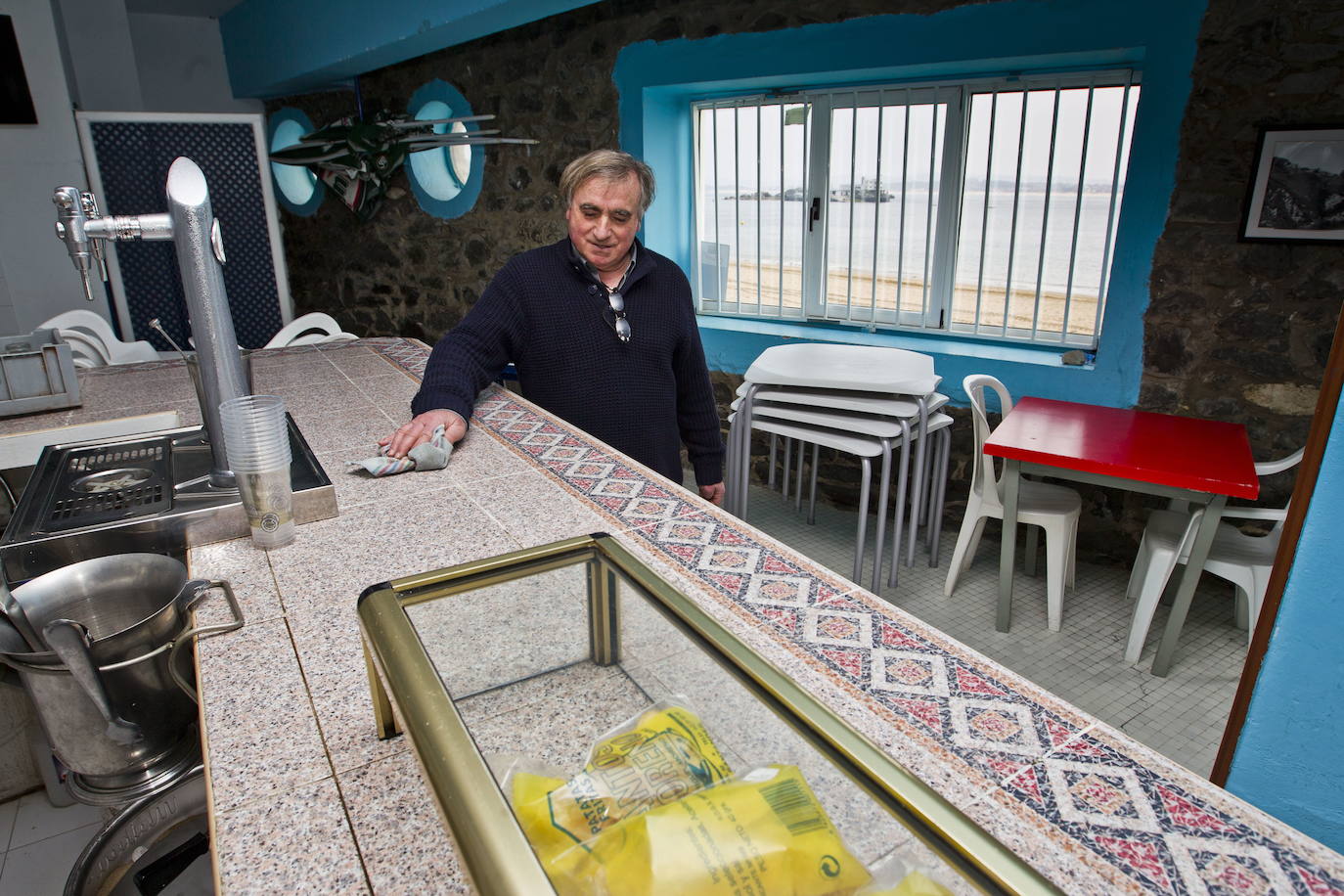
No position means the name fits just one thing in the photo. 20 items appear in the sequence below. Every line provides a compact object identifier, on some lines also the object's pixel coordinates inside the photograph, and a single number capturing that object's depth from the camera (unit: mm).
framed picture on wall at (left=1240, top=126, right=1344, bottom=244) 2580
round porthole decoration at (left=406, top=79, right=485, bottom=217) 5090
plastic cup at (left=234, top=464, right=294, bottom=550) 1223
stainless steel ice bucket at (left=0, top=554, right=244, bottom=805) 995
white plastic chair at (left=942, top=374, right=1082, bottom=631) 2811
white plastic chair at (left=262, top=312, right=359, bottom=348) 3381
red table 2344
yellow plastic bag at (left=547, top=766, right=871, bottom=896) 530
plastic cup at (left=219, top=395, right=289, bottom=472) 1156
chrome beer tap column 1232
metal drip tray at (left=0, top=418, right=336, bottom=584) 1186
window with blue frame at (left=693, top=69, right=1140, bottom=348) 3250
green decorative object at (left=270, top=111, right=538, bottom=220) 5258
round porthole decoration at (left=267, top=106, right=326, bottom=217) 6466
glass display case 510
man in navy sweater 1944
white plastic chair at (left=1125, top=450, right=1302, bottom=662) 2490
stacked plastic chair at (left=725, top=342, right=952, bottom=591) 2865
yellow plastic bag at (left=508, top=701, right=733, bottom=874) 576
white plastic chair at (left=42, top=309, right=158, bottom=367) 3273
